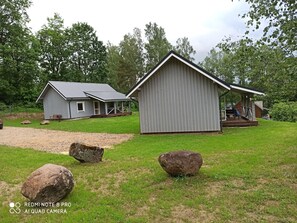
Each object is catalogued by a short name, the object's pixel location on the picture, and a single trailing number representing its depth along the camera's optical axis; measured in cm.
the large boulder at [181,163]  606
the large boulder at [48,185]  484
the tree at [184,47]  4628
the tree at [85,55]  4566
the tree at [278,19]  469
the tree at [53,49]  4350
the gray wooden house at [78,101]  2775
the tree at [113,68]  4631
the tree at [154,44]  4319
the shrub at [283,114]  2510
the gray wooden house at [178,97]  1448
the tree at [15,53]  3127
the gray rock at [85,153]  783
